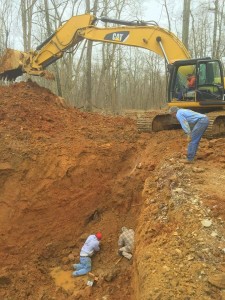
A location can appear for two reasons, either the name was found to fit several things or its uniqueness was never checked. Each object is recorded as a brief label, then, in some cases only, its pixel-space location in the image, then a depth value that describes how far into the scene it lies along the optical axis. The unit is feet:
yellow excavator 22.71
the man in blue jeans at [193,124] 17.47
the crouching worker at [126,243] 17.32
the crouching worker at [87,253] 18.07
